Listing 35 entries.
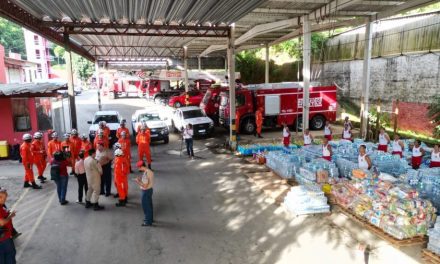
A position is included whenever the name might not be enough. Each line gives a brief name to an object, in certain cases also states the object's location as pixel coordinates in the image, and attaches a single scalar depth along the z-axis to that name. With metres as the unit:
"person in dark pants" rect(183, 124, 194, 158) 14.53
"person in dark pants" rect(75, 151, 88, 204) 9.02
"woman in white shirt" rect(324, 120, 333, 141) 14.81
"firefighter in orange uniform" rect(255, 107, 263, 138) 17.92
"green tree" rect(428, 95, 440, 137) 15.41
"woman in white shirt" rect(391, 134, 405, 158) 11.50
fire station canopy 11.30
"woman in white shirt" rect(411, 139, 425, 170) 10.89
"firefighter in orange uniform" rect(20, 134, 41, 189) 10.58
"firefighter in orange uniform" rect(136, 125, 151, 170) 12.45
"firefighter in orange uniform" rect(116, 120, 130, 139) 12.81
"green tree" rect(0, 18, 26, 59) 83.89
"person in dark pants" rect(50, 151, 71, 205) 9.10
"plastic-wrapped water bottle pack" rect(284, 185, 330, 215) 8.54
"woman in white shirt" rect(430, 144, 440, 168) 10.27
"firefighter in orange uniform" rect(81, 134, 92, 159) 10.76
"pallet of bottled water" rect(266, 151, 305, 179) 11.12
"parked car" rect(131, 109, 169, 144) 17.55
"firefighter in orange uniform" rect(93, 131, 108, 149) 11.90
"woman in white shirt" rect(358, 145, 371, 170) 9.69
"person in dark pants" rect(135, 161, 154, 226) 7.84
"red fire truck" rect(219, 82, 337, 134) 19.44
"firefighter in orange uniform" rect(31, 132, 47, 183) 11.22
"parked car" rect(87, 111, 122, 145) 16.92
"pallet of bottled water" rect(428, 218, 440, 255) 6.33
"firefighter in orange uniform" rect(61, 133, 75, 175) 11.42
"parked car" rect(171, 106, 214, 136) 18.73
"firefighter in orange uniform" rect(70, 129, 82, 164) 11.91
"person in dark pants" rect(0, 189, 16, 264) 5.52
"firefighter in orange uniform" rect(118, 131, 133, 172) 11.64
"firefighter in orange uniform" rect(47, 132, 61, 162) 11.23
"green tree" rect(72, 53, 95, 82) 83.69
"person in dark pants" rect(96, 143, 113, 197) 9.67
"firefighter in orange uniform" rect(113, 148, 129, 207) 8.91
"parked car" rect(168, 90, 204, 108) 32.03
